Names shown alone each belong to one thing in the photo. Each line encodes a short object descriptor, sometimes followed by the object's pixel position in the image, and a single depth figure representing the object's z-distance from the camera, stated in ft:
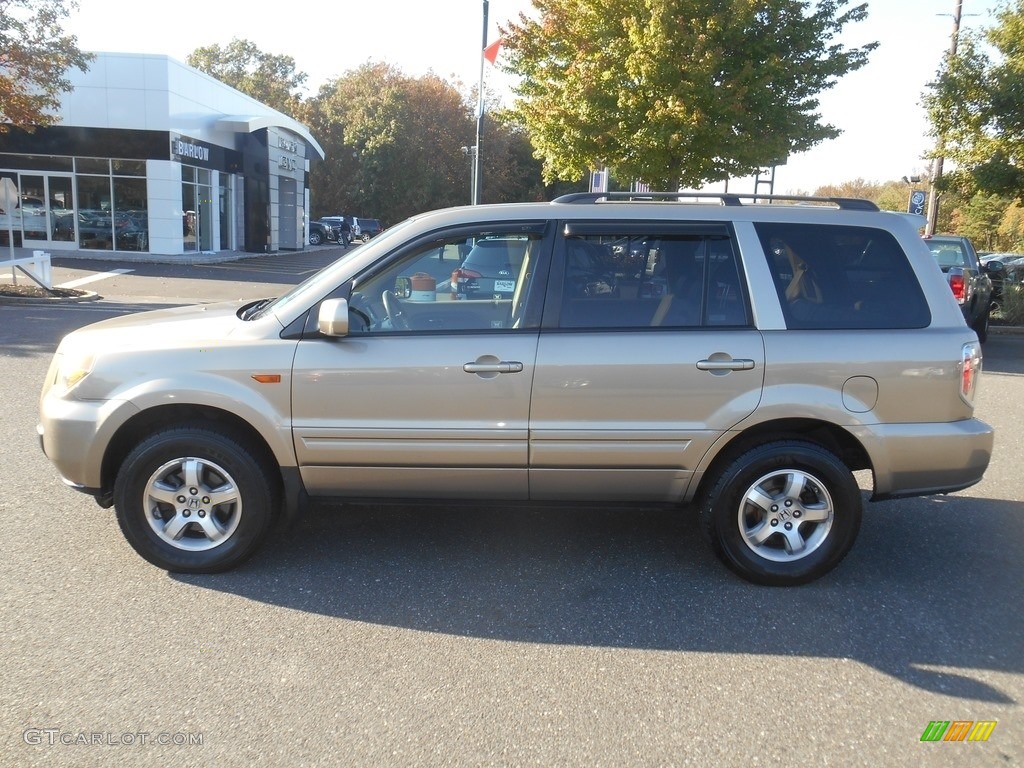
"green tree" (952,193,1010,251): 150.82
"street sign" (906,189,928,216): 76.02
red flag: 59.93
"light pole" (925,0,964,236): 57.42
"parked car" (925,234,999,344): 43.04
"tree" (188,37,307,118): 261.85
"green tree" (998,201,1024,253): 153.07
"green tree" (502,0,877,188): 48.75
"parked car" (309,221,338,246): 154.71
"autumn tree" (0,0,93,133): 58.44
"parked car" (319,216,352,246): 157.07
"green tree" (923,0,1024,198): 51.06
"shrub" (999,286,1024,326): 56.44
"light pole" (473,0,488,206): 67.15
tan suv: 13.57
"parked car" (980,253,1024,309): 59.67
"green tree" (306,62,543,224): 180.14
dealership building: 85.30
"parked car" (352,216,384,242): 159.34
